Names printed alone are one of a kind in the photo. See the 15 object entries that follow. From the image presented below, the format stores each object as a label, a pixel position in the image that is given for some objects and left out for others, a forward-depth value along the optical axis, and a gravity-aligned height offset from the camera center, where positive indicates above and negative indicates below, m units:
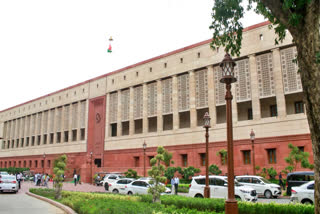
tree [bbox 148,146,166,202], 14.11 -0.96
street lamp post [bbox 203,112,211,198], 14.86 -1.49
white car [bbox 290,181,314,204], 13.91 -1.66
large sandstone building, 29.12 +5.92
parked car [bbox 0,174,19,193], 22.41 -1.96
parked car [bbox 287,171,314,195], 18.80 -1.25
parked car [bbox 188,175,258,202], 16.14 -1.74
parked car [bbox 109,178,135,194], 21.86 -2.07
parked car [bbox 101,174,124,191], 29.61 -2.02
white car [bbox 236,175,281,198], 20.27 -1.88
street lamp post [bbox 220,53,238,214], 7.38 +0.81
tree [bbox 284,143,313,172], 24.10 +0.07
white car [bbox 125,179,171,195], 20.27 -2.02
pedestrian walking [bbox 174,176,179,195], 22.69 -1.97
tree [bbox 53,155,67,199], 18.30 -0.98
